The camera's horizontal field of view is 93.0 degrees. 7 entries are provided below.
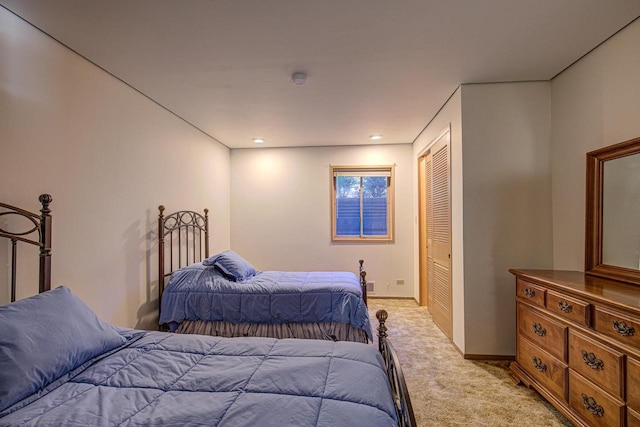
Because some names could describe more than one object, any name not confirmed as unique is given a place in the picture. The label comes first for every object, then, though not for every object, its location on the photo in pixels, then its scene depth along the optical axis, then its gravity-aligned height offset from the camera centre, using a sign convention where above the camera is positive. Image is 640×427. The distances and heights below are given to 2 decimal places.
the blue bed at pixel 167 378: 1.07 -0.69
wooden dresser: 1.53 -0.76
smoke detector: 2.60 +1.21
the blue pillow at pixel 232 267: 3.21 -0.54
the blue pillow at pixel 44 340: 1.19 -0.56
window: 5.14 +0.25
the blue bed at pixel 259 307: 2.87 -0.86
